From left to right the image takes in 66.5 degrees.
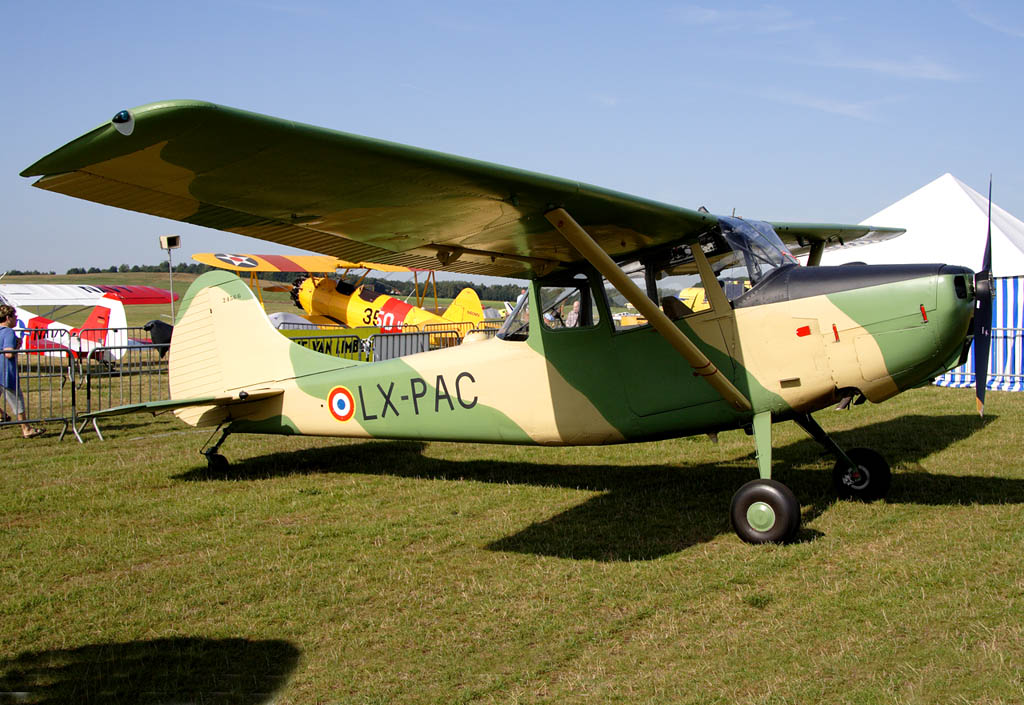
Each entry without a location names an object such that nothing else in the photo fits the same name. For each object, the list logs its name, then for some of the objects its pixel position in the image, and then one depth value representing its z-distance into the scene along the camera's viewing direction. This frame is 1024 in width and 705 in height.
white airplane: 25.17
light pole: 23.48
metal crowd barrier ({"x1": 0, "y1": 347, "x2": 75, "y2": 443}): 10.73
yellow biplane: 24.30
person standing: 10.88
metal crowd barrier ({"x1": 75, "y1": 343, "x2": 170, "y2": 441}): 13.40
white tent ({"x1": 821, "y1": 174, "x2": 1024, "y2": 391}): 15.39
